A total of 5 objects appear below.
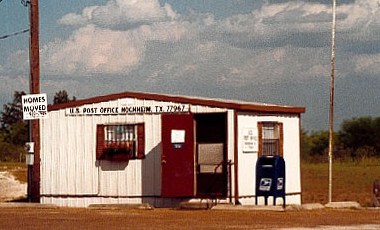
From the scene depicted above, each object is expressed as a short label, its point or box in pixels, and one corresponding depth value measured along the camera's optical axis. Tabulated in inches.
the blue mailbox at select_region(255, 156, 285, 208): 1095.0
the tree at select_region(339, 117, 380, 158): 3956.7
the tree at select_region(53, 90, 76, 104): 3659.0
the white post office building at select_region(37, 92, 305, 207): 1146.7
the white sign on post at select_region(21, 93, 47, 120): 1202.0
